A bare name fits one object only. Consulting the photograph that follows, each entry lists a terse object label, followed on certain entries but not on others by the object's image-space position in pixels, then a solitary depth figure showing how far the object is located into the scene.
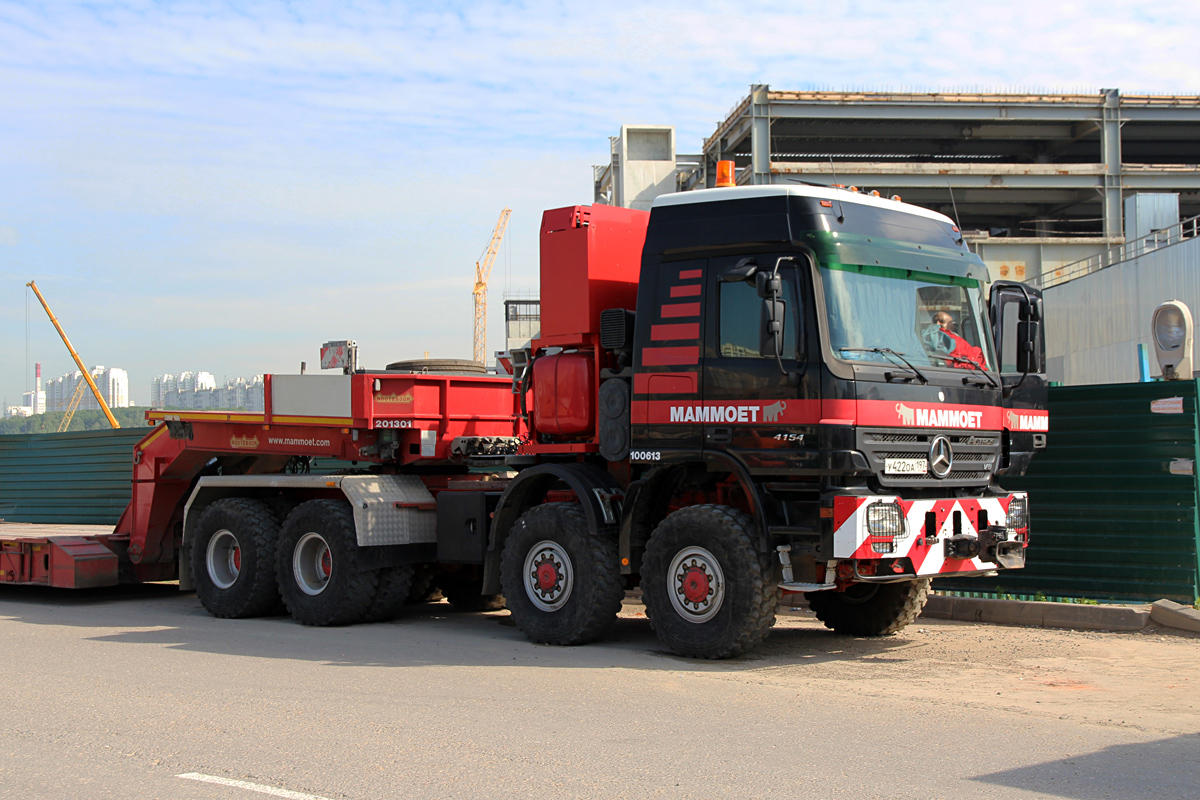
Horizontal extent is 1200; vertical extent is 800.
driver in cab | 8.83
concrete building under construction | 51.53
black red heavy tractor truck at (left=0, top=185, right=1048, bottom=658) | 8.27
